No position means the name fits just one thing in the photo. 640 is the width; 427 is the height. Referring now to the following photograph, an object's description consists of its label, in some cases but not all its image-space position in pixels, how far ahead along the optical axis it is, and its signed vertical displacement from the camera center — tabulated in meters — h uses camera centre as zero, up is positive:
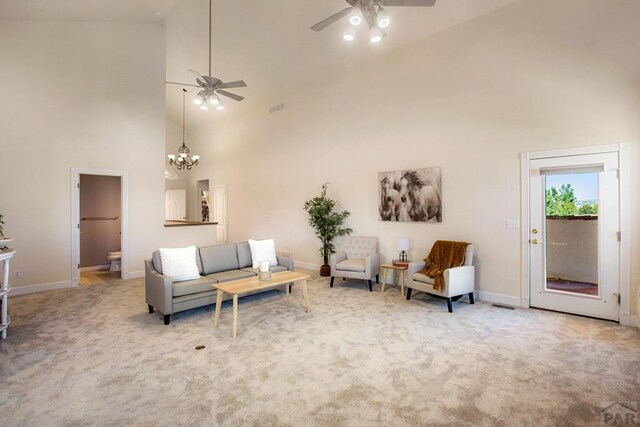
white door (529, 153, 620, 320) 3.71 -0.29
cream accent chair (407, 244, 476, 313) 4.14 -0.95
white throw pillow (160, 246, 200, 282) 3.94 -0.63
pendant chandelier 8.01 +1.50
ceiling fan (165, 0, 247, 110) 4.39 +1.79
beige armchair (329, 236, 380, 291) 5.29 -0.84
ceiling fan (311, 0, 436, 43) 2.88 +1.92
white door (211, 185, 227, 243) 9.59 +0.18
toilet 6.81 -0.96
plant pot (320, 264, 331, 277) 6.36 -1.16
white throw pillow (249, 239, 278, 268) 5.01 -0.59
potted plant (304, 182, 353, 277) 6.27 -0.17
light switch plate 4.32 -0.15
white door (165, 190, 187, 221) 11.09 +0.39
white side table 3.09 -0.72
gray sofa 3.69 -0.85
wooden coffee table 3.37 -0.83
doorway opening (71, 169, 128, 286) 7.09 -0.28
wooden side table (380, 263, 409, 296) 4.94 -0.90
